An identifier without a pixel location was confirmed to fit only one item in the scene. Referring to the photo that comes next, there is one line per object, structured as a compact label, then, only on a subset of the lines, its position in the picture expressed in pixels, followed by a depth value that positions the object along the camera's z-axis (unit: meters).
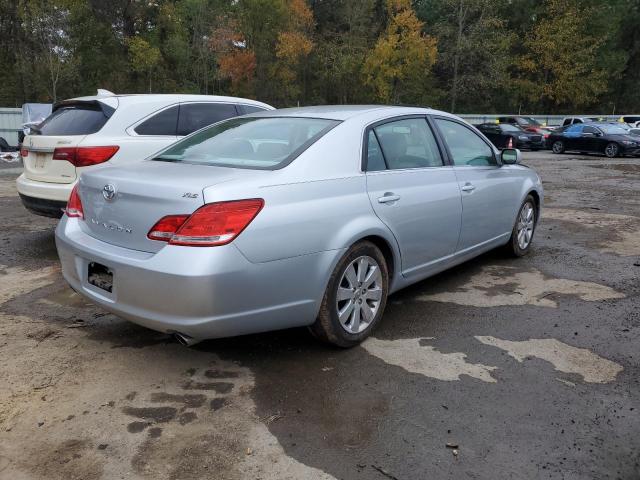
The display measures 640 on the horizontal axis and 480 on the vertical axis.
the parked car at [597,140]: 21.00
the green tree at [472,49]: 43.12
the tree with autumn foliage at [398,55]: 41.78
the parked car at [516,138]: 26.30
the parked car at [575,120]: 30.75
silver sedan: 2.88
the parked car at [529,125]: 26.70
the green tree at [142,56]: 42.31
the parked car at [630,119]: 31.41
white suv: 5.49
